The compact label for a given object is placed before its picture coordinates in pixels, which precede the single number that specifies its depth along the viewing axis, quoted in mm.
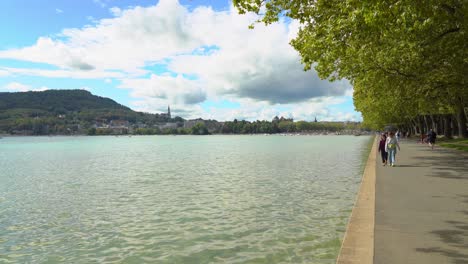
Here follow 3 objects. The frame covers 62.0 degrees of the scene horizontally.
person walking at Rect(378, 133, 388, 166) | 24469
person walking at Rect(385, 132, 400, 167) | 23000
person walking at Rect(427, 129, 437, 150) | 38188
